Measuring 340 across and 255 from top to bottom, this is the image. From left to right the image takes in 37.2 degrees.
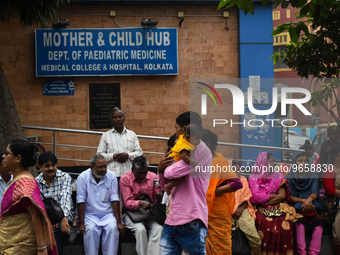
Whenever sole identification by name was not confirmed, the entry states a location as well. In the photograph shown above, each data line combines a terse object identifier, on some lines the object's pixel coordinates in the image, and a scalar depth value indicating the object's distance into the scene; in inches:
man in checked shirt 271.1
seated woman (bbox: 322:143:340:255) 289.9
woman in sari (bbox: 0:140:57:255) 177.0
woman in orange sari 218.2
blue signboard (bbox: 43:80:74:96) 456.4
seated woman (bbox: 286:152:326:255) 288.5
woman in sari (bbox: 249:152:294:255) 283.6
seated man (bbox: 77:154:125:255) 270.1
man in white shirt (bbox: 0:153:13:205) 262.7
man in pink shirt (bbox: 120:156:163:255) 271.3
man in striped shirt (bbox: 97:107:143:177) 316.5
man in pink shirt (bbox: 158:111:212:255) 187.5
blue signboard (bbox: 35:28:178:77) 452.4
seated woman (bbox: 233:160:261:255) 280.2
